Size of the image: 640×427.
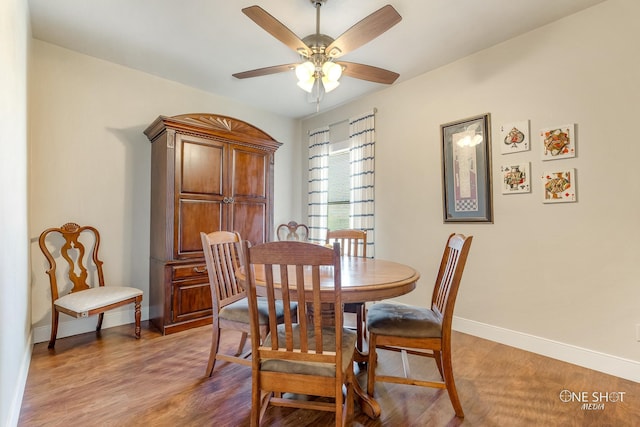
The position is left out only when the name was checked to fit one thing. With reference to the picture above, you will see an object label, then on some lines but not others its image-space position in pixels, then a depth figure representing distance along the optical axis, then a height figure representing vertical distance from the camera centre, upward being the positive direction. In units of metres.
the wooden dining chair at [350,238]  2.52 -0.21
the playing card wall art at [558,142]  2.24 +0.57
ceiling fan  1.63 +1.07
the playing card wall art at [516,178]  2.46 +0.32
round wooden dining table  1.43 -0.34
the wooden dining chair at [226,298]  1.91 -0.59
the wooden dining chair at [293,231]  4.18 -0.21
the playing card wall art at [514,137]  2.46 +0.66
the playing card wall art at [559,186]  2.24 +0.22
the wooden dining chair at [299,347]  1.21 -0.59
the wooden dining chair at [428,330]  1.58 -0.63
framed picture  2.70 +0.44
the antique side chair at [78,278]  2.37 -0.55
